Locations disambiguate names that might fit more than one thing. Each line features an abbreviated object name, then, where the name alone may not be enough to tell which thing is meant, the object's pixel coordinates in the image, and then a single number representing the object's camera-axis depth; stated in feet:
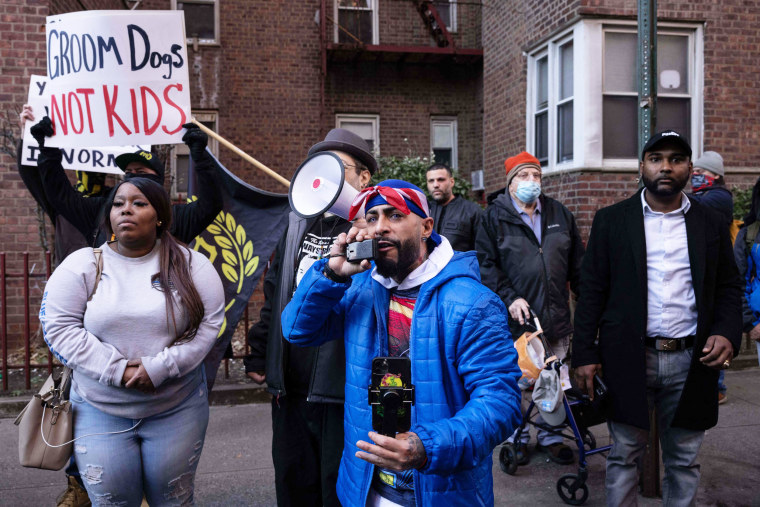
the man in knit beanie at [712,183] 17.56
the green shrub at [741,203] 26.48
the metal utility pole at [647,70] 14.89
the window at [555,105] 27.94
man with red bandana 6.38
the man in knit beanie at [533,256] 15.58
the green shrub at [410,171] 37.04
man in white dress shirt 10.79
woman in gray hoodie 8.67
